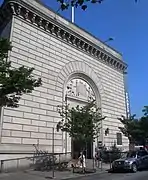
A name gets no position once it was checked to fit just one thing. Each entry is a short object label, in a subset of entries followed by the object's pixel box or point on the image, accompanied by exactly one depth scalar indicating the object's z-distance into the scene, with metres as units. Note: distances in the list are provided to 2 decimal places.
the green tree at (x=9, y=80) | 14.10
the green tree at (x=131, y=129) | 34.53
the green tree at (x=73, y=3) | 6.32
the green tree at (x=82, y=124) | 21.64
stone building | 22.36
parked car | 22.06
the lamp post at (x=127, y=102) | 39.73
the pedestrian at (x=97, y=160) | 26.83
